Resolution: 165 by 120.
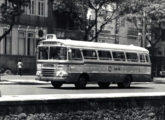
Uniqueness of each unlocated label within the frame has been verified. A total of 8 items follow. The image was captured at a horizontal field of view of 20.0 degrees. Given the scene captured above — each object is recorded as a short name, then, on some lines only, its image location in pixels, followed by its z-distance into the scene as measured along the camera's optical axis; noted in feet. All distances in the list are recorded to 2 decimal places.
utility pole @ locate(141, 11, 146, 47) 151.45
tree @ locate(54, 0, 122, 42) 137.80
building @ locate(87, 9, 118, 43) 186.70
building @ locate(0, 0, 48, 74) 148.46
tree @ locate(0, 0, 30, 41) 109.99
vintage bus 79.82
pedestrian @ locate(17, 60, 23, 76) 135.93
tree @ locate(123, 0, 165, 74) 148.05
